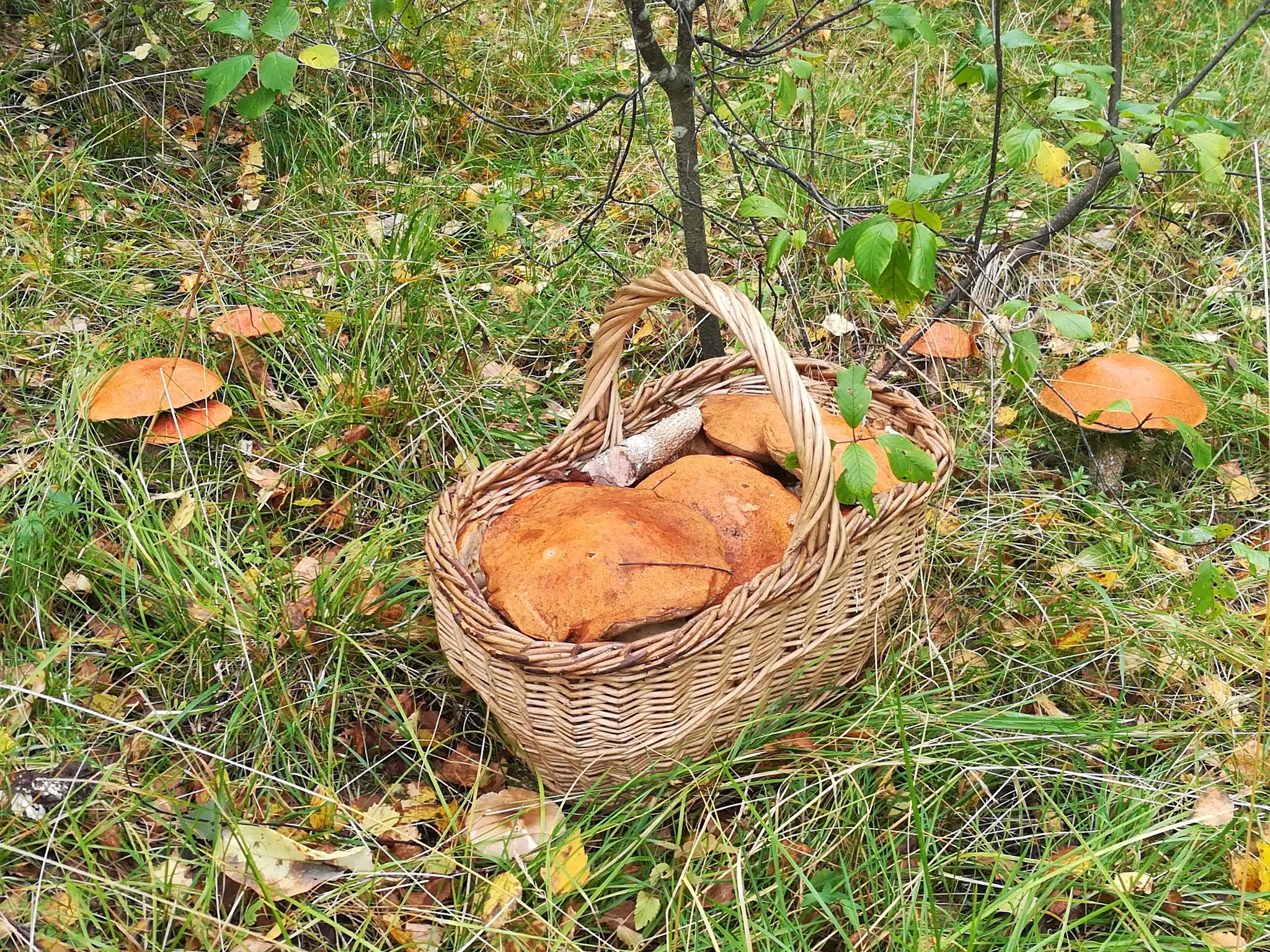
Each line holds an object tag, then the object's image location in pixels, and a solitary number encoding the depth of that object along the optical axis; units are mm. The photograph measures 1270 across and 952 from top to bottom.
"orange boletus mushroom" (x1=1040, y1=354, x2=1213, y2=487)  1260
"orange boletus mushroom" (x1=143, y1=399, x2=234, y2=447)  1236
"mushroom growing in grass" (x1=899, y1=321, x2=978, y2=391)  1420
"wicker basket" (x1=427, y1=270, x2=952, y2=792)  959
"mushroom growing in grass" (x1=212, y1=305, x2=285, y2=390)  1332
